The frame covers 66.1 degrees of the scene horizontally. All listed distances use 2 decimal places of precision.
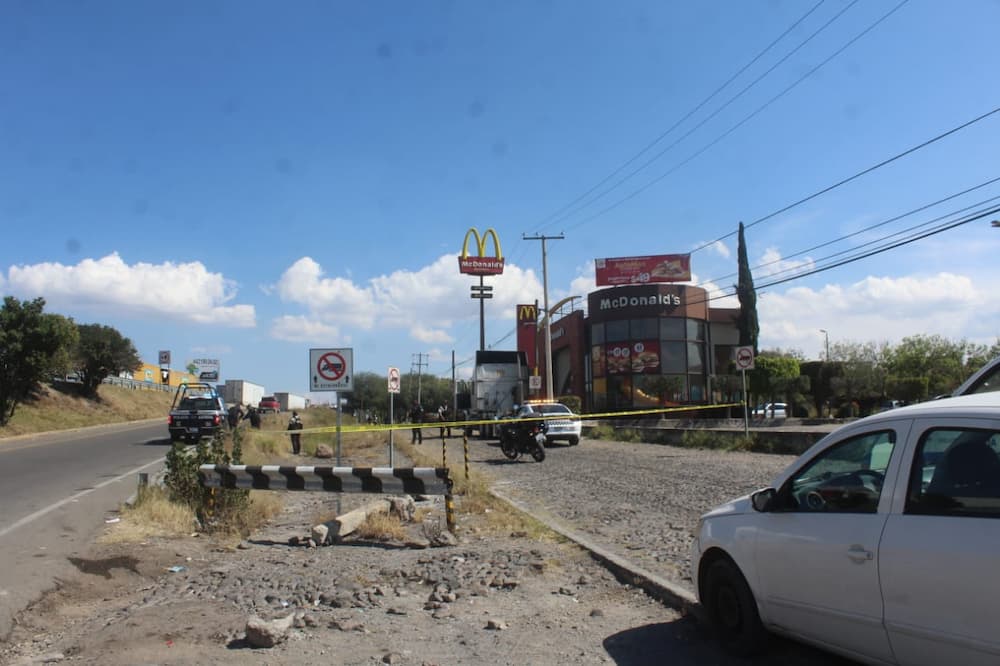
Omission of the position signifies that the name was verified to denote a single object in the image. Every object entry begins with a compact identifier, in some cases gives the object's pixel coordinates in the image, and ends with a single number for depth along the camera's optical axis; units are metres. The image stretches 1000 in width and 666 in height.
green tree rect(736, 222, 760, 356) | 51.66
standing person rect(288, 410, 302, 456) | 26.05
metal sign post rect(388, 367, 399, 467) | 21.76
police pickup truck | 25.56
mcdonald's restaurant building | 48.38
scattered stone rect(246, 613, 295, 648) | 5.14
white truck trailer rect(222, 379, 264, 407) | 74.12
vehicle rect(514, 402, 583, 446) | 26.22
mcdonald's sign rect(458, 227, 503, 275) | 55.56
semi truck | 36.97
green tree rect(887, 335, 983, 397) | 63.94
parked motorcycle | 20.70
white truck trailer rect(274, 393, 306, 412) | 99.81
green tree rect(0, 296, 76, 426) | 36.50
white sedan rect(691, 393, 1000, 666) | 3.43
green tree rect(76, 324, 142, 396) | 59.25
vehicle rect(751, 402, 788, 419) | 42.30
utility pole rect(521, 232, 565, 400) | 42.41
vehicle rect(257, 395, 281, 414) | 72.12
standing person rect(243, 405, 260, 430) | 39.36
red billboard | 55.19
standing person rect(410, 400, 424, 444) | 34.62
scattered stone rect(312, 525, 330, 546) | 8.91
